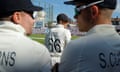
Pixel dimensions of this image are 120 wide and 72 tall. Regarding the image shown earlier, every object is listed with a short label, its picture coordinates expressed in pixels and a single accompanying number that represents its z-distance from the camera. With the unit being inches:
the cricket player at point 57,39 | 128.7
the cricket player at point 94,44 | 45.5
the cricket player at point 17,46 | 43.1
